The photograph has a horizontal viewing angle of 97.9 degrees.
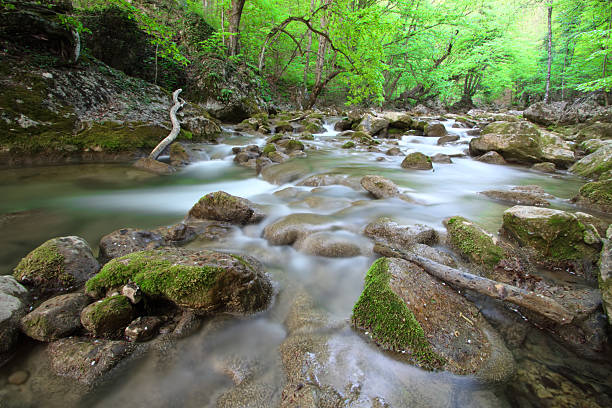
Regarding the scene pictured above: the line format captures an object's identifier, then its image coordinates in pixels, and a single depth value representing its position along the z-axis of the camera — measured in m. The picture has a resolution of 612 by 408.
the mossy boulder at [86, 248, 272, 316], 2.02
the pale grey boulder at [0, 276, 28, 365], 1.68
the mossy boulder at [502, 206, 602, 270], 2.59
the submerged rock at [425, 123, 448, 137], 12.88
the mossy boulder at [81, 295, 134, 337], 1.81
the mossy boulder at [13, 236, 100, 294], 2.25
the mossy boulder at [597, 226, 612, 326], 1.83
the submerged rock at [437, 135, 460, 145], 11.80
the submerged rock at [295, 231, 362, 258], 3.16
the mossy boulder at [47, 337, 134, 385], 1.61
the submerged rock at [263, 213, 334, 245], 3.47
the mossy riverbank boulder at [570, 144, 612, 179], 6.36
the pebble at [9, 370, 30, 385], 1.56
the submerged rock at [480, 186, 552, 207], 4.68
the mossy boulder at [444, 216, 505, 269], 2.64
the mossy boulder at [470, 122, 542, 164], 7.94
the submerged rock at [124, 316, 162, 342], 1.85
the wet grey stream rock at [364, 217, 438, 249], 3.17
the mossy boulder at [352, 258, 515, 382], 1.72
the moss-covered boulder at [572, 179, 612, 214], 4.20
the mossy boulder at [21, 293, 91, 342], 1.77
